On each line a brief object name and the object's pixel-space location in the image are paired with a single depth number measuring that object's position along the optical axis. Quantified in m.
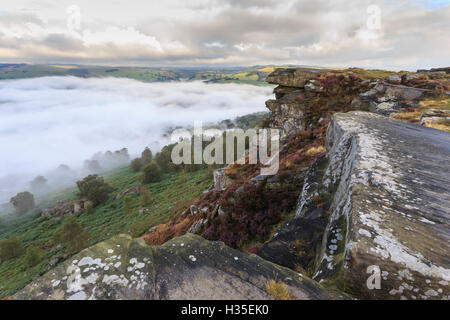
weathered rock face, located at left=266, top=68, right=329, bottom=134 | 26.81
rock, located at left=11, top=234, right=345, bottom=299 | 3.20
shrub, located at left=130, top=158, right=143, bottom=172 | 130.38
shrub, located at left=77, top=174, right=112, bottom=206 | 76.07
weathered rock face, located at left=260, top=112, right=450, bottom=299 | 3.57
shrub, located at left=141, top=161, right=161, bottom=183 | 86.88
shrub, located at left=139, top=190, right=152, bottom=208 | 59.34
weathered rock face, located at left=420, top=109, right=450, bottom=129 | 13.40
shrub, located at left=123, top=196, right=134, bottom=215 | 60.01
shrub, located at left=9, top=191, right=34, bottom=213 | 90.75
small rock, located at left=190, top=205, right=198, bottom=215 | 20.44
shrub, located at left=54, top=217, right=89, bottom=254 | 43.19
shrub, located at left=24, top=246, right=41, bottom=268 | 42.03
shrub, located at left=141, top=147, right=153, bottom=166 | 131.70
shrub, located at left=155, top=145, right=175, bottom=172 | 101.50
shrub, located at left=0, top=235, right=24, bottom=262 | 49.03
